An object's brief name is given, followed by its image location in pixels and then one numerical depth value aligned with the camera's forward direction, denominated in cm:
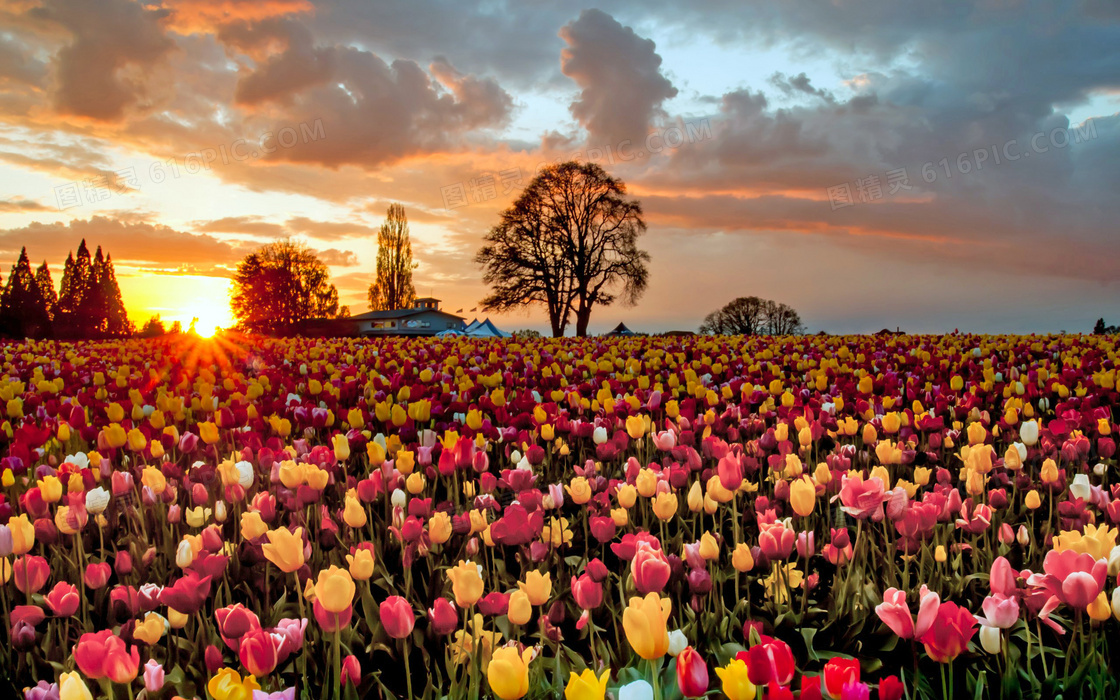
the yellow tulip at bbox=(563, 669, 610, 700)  145
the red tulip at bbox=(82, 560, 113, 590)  271
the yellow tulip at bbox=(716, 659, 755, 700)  156
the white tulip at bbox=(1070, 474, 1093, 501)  331
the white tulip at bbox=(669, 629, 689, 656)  204
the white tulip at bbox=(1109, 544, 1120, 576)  232
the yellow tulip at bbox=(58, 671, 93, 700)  167
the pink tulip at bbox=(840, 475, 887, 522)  260
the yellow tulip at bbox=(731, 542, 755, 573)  257
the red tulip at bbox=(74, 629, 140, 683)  184
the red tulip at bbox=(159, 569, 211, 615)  228
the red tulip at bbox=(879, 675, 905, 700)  160
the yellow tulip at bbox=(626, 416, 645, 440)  435
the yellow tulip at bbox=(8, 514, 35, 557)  268
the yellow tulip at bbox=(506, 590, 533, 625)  207
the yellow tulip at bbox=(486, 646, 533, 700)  161
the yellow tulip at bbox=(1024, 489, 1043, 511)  324
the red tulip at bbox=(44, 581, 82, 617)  242
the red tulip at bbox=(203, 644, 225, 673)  201
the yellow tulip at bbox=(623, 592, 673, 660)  163
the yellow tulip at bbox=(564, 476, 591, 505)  325
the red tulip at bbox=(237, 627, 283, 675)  181
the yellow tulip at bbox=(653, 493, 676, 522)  289
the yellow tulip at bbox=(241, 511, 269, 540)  278
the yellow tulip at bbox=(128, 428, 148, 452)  441
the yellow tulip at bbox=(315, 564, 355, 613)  195
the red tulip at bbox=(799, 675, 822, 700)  147
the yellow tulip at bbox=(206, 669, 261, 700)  168
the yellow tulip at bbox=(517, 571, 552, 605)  222
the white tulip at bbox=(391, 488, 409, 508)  340
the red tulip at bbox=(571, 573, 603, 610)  218
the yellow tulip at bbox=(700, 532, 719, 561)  254
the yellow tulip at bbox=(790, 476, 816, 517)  273
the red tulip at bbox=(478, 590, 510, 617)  224
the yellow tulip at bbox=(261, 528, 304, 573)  236
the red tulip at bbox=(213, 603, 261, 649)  203
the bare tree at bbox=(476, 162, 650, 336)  4953
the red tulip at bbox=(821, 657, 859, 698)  154
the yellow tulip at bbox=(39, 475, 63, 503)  340
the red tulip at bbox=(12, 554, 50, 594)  260
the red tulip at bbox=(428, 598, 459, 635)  208
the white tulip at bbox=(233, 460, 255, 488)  366
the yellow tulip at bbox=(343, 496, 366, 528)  276
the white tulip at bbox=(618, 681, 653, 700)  161
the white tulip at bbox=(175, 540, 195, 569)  280
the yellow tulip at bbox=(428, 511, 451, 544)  282
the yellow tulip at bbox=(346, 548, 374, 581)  233
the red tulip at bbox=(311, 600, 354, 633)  199
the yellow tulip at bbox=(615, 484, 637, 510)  310
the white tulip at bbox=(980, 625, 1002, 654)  212
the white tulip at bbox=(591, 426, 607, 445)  463
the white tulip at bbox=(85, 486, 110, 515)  340
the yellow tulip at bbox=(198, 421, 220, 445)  468
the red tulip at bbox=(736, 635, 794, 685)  160
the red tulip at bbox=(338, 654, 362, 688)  203
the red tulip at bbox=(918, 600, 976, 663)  179
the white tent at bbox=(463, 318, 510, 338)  4781
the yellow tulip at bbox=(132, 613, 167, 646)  229
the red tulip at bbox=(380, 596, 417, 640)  197
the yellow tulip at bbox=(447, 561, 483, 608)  209
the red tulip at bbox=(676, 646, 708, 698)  157
